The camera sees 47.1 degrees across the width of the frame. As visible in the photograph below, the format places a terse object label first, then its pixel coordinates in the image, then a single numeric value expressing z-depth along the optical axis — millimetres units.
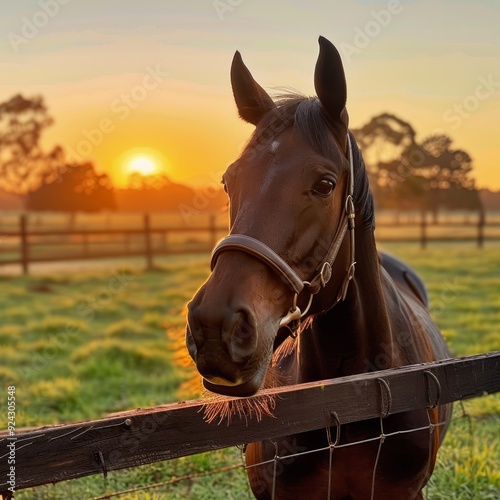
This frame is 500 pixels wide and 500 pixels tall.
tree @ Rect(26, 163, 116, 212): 25547
